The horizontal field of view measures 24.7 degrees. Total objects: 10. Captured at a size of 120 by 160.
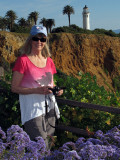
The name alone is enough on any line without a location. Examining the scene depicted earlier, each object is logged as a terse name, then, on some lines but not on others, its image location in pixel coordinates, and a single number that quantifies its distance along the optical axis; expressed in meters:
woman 2.90
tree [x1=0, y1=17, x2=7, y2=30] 48.53
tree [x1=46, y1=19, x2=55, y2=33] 52.81
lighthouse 58.81
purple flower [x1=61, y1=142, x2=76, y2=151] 1.98
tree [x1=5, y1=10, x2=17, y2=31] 51.26
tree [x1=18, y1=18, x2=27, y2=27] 49.12
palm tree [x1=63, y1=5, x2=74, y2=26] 57.25
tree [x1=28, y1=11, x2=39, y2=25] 55.09
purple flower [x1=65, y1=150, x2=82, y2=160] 1.68
